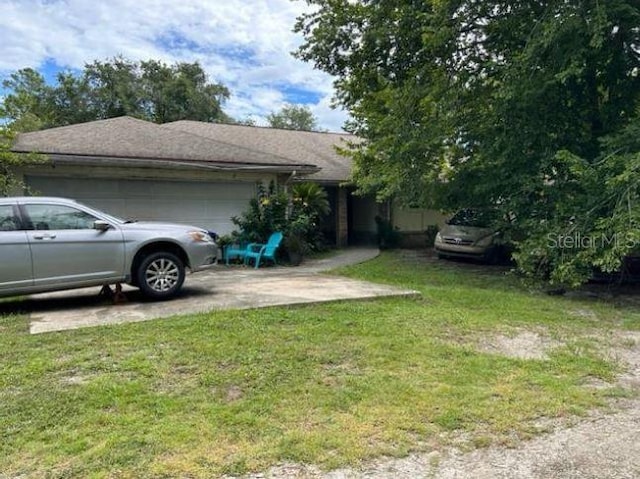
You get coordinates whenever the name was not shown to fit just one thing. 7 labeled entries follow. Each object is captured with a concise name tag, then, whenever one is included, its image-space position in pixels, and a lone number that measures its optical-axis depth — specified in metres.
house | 10.84
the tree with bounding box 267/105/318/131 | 49.91
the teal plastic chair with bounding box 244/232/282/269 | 11.73
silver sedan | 6.30
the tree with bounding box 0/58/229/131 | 31.11
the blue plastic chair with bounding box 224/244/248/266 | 12.12
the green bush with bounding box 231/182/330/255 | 12.36
